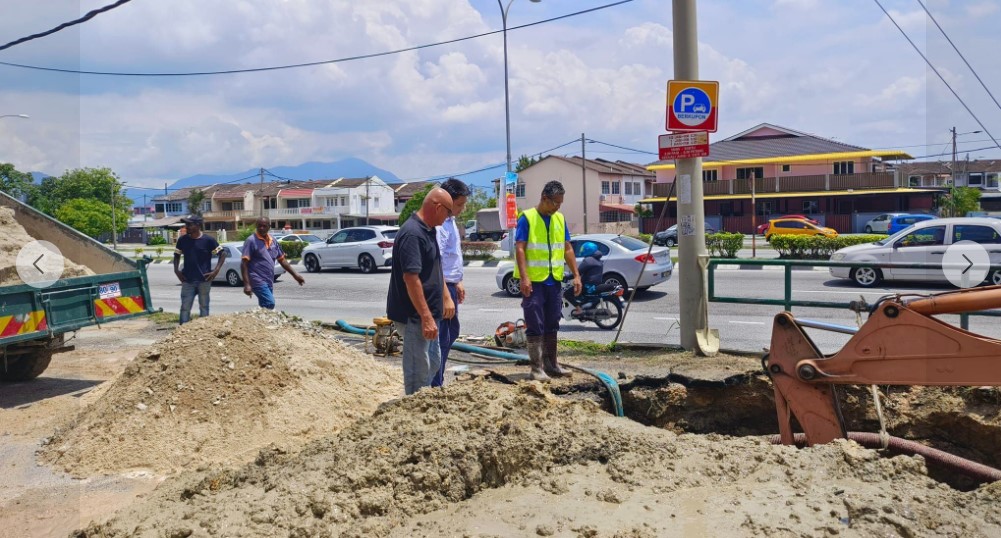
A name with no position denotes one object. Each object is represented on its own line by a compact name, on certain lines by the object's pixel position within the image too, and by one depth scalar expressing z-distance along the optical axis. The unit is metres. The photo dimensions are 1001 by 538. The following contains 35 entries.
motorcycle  12.14
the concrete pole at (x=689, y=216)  8.57
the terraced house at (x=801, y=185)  49.69
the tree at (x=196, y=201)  85.81
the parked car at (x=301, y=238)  36.03
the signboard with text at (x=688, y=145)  8.46
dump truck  7.64
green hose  6.15
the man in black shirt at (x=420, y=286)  5.48
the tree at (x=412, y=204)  47.56
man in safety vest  7.04
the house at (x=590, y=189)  65.06
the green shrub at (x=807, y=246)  24.56
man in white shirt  6.45
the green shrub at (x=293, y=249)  34.38
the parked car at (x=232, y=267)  22.02
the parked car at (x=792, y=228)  39.84
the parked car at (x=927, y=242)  16.12
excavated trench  5.64
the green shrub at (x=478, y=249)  30.02
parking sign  8.34
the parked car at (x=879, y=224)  44.97
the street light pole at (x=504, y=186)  25.72
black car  41.37
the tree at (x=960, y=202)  45.38
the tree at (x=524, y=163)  70.12
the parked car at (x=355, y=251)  24.61
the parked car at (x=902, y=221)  40.72
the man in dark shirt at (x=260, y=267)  10.13
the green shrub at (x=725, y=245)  25.92
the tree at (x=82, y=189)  34.38
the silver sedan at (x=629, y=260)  15.62
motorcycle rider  11.97
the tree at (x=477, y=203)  61.97
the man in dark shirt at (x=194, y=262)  10.74
